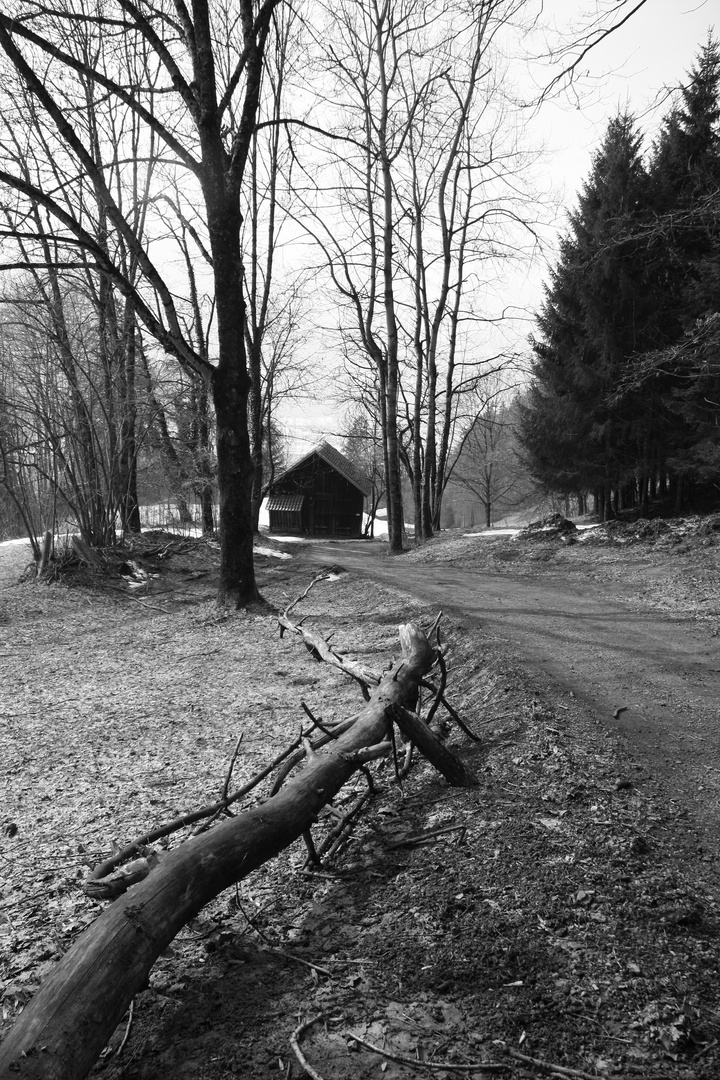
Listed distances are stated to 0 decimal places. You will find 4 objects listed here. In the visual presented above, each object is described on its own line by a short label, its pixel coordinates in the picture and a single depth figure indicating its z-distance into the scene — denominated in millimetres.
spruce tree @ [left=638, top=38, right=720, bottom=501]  14414
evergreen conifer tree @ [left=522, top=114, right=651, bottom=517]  17359
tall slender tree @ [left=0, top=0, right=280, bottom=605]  8656
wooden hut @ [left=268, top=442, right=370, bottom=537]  39344
